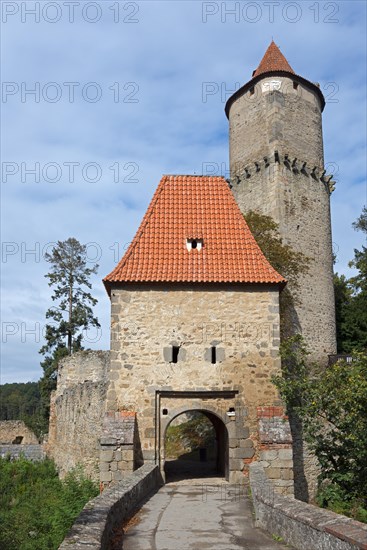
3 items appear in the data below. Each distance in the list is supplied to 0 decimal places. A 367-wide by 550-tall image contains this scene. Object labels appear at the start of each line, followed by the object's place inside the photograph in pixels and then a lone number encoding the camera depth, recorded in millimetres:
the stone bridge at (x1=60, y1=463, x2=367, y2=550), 6059
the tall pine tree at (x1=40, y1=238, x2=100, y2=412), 33812
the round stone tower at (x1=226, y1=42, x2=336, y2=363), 27000
